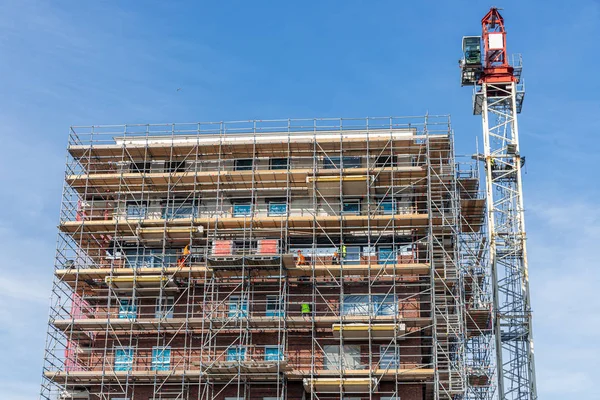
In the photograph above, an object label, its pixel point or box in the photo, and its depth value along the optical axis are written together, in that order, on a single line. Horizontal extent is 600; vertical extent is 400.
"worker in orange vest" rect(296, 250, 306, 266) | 50.05
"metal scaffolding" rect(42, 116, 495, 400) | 48.62
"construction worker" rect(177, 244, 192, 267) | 51.22
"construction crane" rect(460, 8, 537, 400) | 53.59
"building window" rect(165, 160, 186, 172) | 54.72
